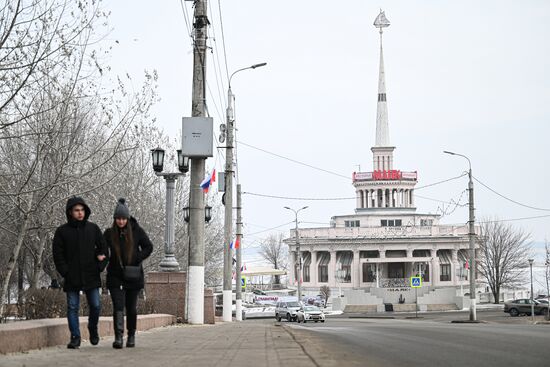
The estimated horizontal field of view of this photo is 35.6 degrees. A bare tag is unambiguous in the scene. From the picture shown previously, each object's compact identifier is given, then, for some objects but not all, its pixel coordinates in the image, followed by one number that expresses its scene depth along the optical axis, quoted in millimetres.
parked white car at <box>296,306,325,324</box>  52756
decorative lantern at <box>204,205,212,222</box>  34025
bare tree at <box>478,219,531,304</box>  95750
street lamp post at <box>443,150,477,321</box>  48125
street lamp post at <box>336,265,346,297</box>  111500
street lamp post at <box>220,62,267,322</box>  35669
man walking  10547
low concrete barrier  9547
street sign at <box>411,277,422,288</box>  64500
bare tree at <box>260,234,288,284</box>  180250
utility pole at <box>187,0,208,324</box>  22266
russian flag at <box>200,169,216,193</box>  29112
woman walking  10852
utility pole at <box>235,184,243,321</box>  46031
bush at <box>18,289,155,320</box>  20938
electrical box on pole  21969
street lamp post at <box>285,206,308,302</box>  81475
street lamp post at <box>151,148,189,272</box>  24625
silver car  56156
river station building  109250
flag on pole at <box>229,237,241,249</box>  46125
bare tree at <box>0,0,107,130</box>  16719
